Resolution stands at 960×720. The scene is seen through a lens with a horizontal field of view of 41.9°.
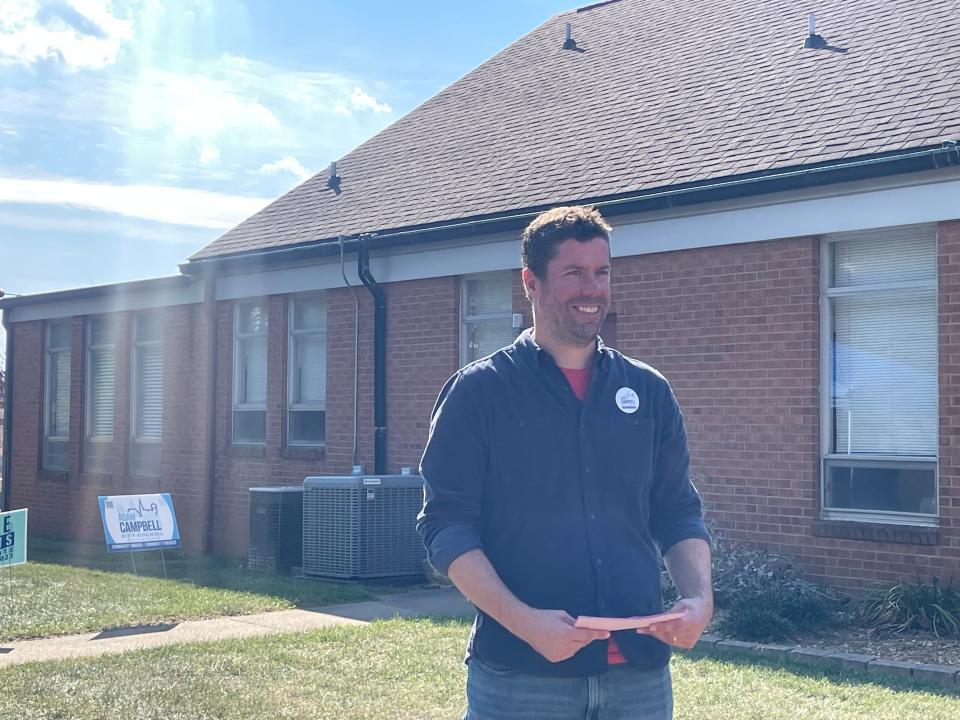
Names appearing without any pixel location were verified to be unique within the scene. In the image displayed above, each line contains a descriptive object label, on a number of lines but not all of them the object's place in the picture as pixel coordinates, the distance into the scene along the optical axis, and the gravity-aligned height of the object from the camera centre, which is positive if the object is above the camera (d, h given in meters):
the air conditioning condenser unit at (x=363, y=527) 12.55 -1.29
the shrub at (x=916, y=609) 8.67 -1.44
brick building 10.10 +1.14
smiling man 2.94 -0.27
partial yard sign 10.50 -1.19
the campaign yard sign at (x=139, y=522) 12.57 -1.27
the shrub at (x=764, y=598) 8.77 -1.45
